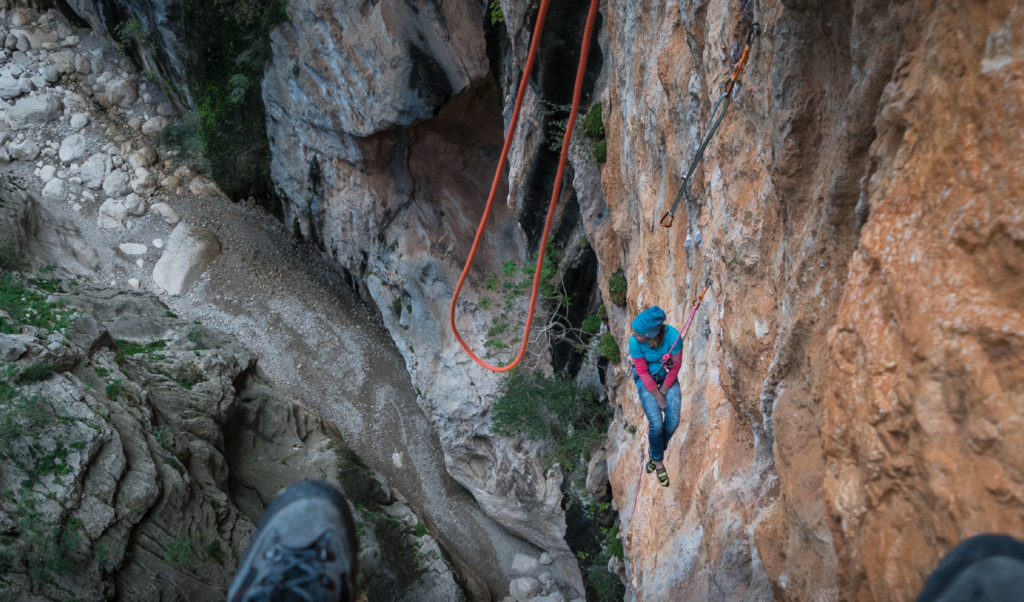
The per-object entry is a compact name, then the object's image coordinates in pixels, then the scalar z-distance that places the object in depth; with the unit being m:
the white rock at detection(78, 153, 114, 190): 15.31
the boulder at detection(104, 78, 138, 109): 16.06
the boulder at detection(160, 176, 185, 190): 15.91
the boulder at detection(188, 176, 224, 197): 16.09
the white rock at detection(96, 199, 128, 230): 15.20
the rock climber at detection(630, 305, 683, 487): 4.73
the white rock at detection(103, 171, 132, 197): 15.34
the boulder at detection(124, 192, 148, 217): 15.36
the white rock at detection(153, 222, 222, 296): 14.88
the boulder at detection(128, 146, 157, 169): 15.70
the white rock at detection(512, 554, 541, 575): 12.89
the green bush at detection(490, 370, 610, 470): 10.58
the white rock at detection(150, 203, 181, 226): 15.50
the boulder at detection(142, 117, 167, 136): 16.16
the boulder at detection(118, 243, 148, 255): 15.09
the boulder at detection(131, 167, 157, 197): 15.55
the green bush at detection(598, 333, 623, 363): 8.71
